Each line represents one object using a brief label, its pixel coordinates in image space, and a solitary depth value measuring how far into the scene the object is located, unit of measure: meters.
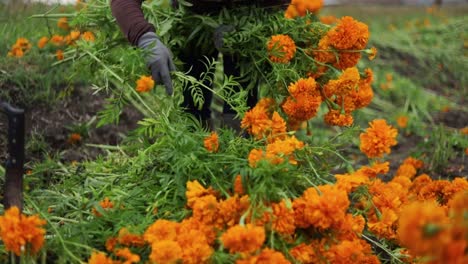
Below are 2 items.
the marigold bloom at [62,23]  8.50
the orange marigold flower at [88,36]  6.44
